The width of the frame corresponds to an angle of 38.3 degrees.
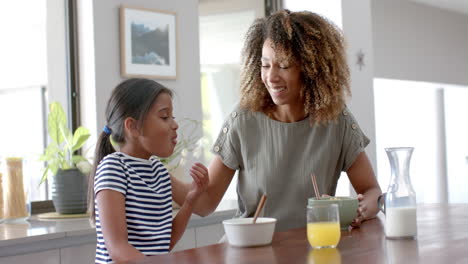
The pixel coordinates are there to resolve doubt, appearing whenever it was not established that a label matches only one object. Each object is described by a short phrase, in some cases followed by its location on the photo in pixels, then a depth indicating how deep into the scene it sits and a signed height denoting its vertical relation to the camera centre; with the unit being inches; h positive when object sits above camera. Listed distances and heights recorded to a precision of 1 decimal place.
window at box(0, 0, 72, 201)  126.3 +14.1
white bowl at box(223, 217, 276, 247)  56.8 -8.4
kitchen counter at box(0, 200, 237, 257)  84.2 -12.5
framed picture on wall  131.6 +19.0
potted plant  112.0 -4.4
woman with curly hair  77.9 +0.2
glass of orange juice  54.9 -7.8
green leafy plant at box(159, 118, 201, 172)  124.4 -1.1
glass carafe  59.2 -6.5
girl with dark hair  65.1 -3.8
